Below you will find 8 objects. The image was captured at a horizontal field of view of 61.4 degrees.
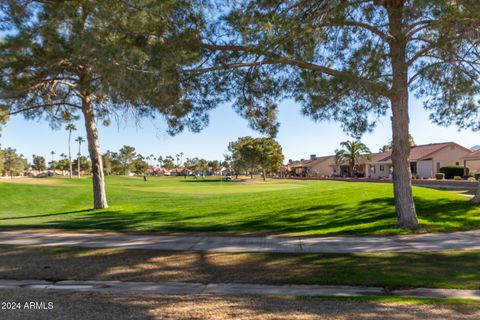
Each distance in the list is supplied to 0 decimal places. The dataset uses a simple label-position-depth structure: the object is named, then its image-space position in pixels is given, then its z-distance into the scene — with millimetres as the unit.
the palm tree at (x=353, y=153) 70688
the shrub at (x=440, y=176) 45059
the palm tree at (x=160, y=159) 173625
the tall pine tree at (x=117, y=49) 9500
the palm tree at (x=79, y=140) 108900
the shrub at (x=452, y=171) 47688
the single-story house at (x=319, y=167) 91481
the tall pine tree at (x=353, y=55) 10414
